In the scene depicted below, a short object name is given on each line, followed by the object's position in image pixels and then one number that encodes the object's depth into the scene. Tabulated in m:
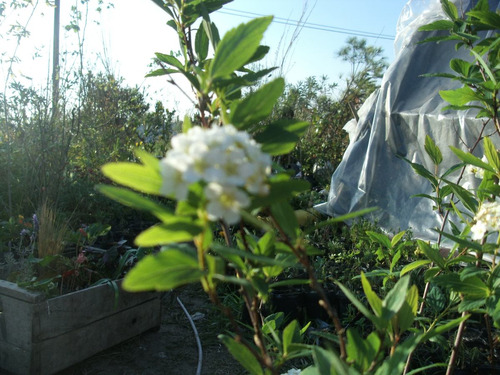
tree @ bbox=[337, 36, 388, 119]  7.44
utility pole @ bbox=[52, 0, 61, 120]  3.68
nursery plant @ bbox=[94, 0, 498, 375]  0.51
